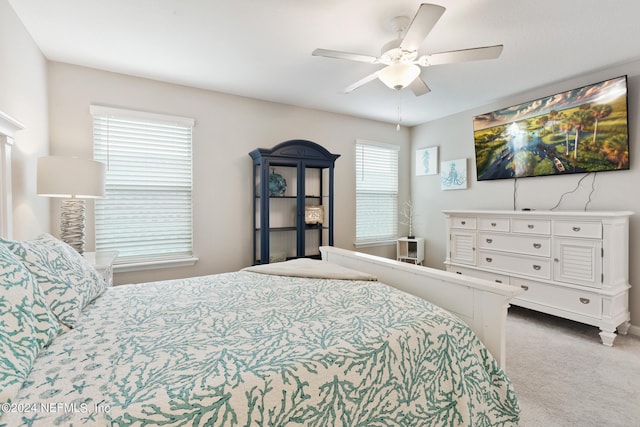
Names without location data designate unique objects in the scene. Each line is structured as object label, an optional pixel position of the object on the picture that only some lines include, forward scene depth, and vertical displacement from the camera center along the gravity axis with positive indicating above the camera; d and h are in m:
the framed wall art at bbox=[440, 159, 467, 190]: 4.11 +0.54
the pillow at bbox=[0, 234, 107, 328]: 1.19 -0.28
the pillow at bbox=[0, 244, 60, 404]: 0.77 -0.36
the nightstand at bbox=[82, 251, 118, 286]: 2.09 -0.37
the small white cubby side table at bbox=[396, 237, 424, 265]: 4.49 -0.59
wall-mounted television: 2.73 +0.83
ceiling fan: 1.80 +1.05
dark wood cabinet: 3.36 +0.15
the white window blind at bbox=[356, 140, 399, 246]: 4.49 +0.32
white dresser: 2.53 -0.48
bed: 0.78 -0.48
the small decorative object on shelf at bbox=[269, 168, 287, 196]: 3.57 +0.35
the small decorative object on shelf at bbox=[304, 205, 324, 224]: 3.73 -0.02
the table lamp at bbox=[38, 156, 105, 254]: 2.04 +0.20
